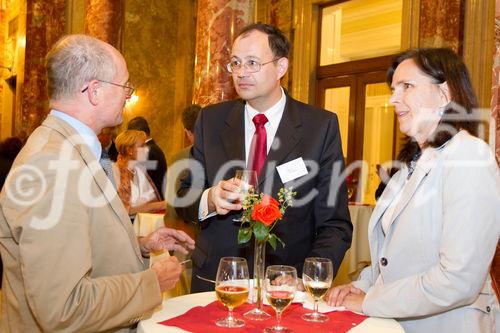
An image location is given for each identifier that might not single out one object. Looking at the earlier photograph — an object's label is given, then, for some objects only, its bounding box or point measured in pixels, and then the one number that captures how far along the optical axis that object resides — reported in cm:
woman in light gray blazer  169
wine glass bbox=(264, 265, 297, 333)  162
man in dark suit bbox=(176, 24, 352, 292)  243
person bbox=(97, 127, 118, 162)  674
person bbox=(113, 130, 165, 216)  520
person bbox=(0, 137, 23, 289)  543
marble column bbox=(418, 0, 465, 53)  612
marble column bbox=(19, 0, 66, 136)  812
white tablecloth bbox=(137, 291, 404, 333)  166
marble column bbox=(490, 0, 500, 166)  315
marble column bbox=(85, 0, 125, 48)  729
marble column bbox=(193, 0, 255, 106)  492
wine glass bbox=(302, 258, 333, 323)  176
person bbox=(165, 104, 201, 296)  409
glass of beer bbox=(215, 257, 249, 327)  166
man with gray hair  145
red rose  159
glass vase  173
